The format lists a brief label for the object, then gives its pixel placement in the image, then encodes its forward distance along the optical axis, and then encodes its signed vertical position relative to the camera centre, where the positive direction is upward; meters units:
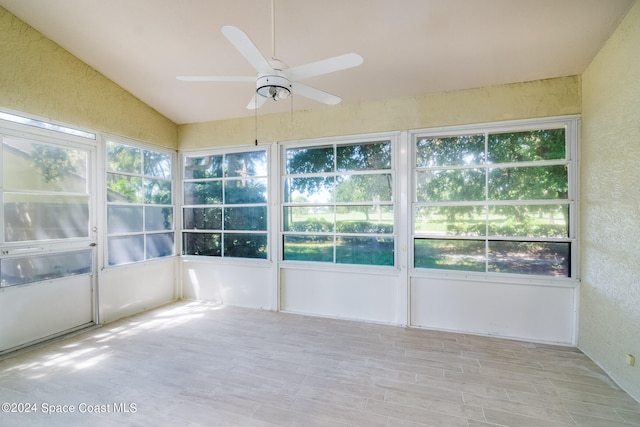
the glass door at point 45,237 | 2.82 -0.23
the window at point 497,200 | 3.11 +0.12
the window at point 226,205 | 4.27 +0.13
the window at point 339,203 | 3.71 +0.12
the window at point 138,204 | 3.76 +0.14
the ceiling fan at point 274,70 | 1.61 +0.86
